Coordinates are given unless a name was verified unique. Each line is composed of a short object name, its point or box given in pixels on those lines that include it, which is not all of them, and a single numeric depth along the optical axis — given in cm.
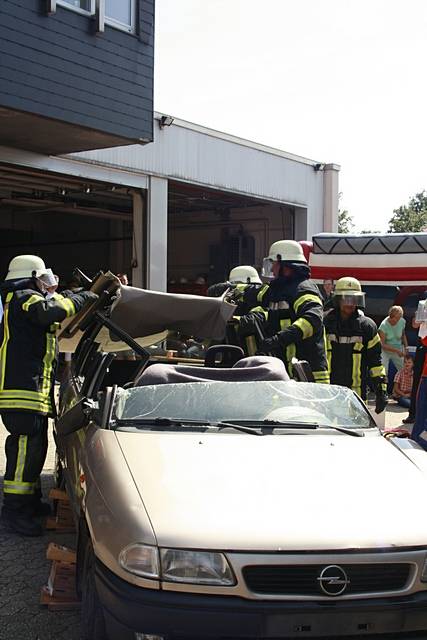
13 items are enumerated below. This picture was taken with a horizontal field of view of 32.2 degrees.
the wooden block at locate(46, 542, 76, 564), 399
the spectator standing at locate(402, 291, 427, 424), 914
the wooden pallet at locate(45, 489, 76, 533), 505
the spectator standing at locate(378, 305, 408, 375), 1188
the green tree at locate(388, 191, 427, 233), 5309
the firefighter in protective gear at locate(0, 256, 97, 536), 516
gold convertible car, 271
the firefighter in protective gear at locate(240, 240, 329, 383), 629
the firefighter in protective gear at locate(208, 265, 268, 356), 691
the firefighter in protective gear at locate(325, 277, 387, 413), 698
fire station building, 1102
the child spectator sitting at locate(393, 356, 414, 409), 1127
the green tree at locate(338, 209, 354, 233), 5334
